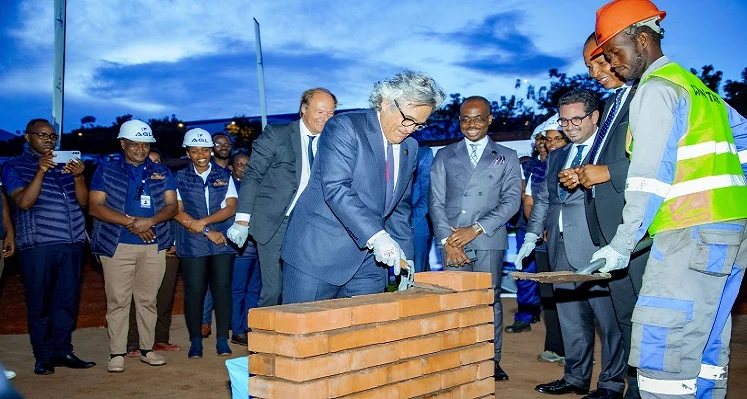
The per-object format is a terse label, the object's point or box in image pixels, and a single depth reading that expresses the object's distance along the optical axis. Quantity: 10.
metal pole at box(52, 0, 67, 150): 9.99
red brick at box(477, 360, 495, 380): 3.87
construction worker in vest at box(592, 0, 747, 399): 3.22
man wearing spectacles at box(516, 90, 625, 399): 5.17
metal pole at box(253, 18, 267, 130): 14.63
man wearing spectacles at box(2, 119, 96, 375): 6.20
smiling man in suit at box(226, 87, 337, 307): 5.91
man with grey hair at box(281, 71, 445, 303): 3.82
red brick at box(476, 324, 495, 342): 3.88
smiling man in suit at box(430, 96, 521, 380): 5.83
